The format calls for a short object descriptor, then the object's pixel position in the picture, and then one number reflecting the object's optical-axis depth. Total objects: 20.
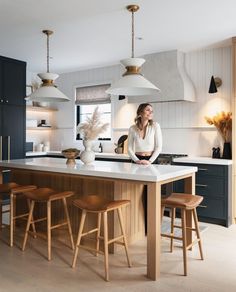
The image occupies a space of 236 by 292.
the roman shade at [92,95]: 6.08
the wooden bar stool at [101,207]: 2.55
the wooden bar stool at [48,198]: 2.96
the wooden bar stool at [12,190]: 3.31
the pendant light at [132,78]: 2.94
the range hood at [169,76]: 4.75
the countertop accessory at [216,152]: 4.64
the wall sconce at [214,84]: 4.70
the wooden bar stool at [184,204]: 2.67
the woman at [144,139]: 3.53
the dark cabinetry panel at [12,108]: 5.13
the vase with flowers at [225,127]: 4.50
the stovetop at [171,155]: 4.85
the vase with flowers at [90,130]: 3.20
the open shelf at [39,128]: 6.32
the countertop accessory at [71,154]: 3.37
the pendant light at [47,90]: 3.56
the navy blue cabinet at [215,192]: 4.19
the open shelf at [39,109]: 6.15
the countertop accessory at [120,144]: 5.58
